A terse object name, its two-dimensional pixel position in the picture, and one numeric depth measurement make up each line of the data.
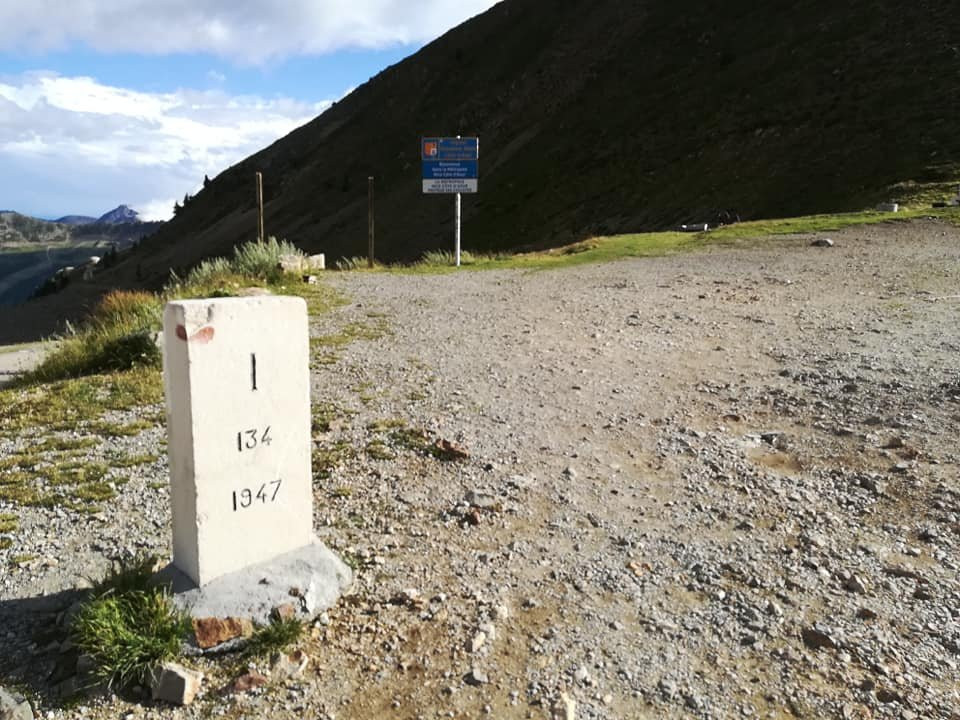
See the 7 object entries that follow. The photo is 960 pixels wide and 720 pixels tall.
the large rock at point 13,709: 2.49
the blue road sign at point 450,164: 16.69
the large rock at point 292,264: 13.75
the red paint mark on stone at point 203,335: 2.81
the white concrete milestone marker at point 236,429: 2.87
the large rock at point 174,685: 2.65
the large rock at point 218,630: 2.87
